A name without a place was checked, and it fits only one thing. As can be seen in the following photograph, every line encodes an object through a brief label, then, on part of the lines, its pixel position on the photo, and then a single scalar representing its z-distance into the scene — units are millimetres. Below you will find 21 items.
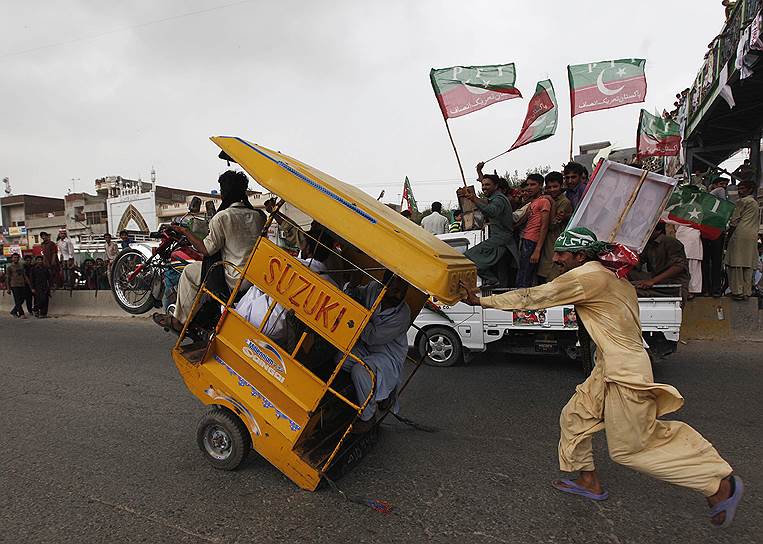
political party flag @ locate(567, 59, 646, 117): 7094
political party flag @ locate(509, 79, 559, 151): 7012
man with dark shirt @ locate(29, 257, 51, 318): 11930
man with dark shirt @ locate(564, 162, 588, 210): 6133
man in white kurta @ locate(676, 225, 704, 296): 6906
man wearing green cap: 2533
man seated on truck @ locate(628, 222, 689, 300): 5703
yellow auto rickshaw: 2557
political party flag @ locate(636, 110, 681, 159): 8469
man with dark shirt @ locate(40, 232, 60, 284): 12642
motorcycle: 5672
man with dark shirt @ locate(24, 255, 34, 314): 11961
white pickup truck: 5254
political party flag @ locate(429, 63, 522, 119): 6914
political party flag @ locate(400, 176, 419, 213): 12273
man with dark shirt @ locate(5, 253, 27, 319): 11945
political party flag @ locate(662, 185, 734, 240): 6316
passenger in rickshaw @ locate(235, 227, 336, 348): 3057
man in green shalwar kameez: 5859
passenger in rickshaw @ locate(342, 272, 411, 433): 2973
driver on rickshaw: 3650
